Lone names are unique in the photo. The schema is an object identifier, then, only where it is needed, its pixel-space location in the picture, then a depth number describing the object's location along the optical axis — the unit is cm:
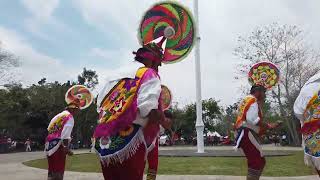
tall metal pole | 2062
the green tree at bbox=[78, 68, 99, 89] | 5184
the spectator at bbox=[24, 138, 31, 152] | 3952
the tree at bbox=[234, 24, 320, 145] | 3472
